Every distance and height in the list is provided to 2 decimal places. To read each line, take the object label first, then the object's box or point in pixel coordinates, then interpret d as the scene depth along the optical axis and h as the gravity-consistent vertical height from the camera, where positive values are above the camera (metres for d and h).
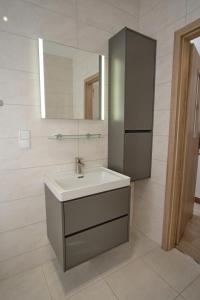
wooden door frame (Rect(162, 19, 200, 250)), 1.44 -0.01
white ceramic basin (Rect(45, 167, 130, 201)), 1.15 -0.44
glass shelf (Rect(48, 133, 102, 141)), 1.48 -0.07
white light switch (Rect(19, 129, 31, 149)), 1.33 -0.08
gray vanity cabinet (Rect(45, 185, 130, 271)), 1.16 -0.73
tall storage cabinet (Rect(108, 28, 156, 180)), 1.49 +0.27
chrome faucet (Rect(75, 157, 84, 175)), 1.57 -0.34
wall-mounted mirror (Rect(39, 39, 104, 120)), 1.38 +0.42
